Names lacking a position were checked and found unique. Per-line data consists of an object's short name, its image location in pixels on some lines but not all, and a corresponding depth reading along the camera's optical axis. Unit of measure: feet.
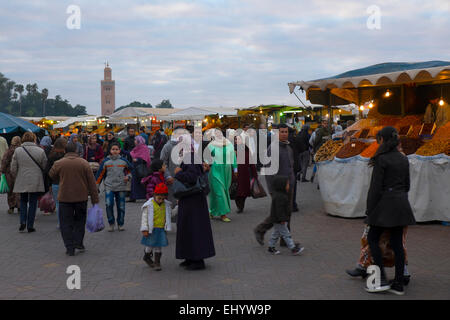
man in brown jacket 25.75
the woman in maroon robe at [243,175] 37.70
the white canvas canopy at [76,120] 122.93
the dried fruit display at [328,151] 36.80
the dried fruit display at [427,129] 37.63
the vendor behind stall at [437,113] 38.75
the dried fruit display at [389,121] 41.91
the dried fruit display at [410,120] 41.14
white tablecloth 31.81
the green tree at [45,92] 540.68
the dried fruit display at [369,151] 33.72
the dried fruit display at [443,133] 33.76
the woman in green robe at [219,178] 34.73
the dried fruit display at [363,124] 43.12
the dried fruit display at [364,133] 39.40
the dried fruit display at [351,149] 34.60
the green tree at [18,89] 564.30
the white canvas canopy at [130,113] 86.17
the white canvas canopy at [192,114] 84.23
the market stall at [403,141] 32.04
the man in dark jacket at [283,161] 26.53
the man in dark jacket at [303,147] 40.83
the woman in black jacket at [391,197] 17.99
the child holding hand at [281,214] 24.54
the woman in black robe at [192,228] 22.34
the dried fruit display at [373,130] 38.69
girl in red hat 22.40
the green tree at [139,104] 556.72
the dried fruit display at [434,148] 32.32
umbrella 69.36
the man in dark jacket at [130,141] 45.75
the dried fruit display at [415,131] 38.16
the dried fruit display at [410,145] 33.88
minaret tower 571.69
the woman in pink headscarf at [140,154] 35.81
